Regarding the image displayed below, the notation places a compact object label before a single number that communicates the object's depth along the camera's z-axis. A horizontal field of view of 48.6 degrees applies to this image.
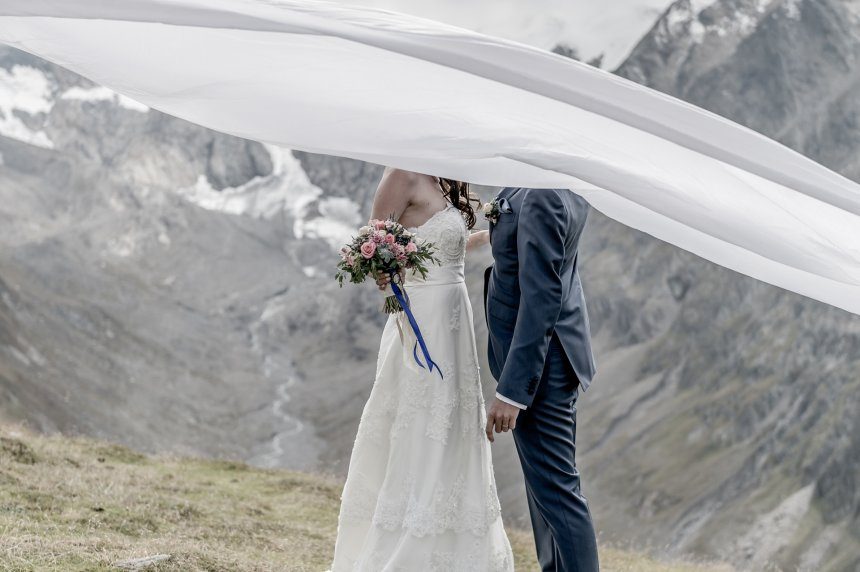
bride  5.88
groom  5.37
